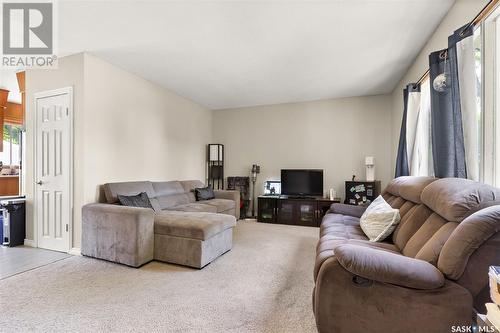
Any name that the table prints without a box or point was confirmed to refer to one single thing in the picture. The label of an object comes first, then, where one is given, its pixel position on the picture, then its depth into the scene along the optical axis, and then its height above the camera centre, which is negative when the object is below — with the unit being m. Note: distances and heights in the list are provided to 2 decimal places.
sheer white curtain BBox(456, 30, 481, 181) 1.62 +0.42
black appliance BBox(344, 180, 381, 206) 4.20 -0.49
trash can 3.12 -0.73
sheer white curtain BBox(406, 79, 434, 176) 2.73 +0.40
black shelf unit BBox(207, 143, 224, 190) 5.53 -0.01
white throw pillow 2.15 -0.54
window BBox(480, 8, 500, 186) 1.63 +0.47
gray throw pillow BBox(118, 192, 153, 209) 2.94 -0.45
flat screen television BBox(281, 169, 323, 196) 4.66 -0.34
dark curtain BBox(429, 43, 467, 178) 1.77 +0.36
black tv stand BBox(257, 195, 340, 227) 4.41 -0.86
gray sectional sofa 2.53 -0.77
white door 2.96 -0.03
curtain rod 1.50 +1.03
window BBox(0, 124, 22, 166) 5.54 +0.50
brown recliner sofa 1.12 -0.57
